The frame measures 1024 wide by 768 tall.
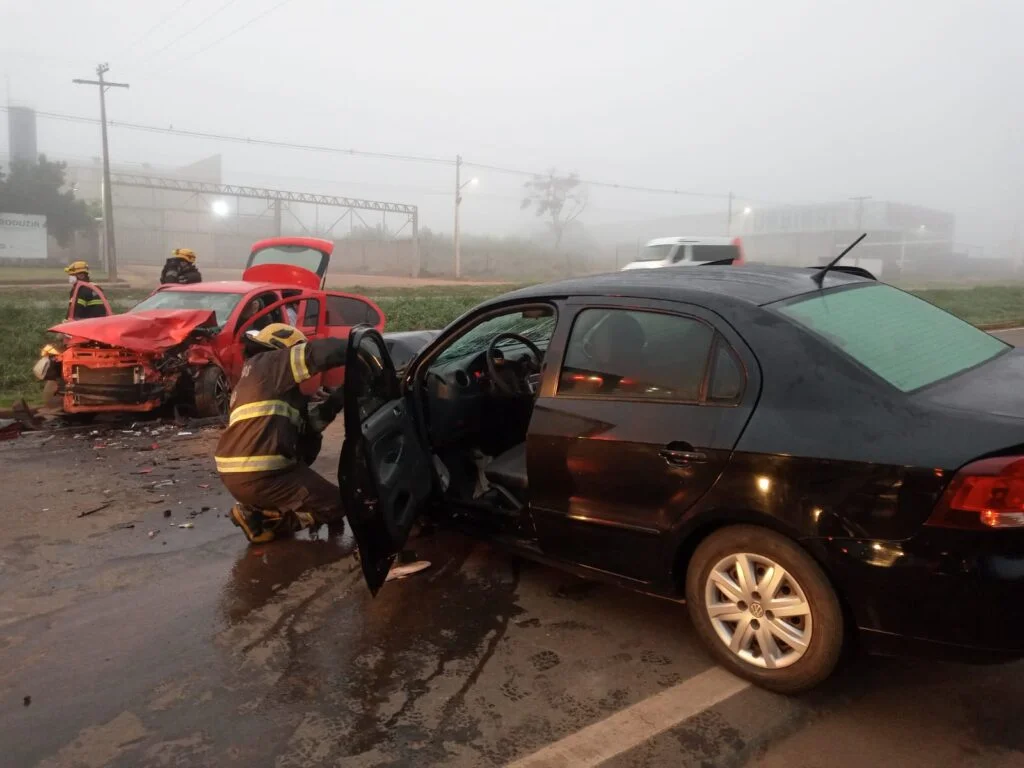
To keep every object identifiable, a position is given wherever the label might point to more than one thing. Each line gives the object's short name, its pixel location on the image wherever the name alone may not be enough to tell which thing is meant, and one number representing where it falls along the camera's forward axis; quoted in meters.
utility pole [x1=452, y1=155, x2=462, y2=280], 57.03
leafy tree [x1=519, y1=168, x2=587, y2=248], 83.31
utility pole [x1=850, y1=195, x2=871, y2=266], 78.56
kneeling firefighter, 4.53
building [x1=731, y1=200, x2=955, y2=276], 74.50
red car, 7.77
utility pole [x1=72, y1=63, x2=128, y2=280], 35.28
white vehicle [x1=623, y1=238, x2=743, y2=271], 19.03
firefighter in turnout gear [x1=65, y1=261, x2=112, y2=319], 9.45
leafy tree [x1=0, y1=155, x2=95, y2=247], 47.72
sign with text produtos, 41.34
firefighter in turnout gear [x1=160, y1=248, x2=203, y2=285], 10.75
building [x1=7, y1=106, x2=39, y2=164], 67.12
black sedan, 2.56
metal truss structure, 53.91
